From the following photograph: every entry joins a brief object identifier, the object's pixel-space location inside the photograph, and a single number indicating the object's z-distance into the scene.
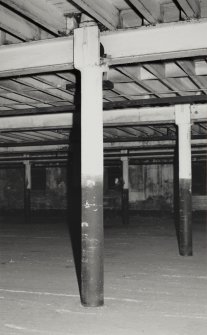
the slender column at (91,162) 5.76
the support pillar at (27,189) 21.55
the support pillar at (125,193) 19.78
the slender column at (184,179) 10.26
